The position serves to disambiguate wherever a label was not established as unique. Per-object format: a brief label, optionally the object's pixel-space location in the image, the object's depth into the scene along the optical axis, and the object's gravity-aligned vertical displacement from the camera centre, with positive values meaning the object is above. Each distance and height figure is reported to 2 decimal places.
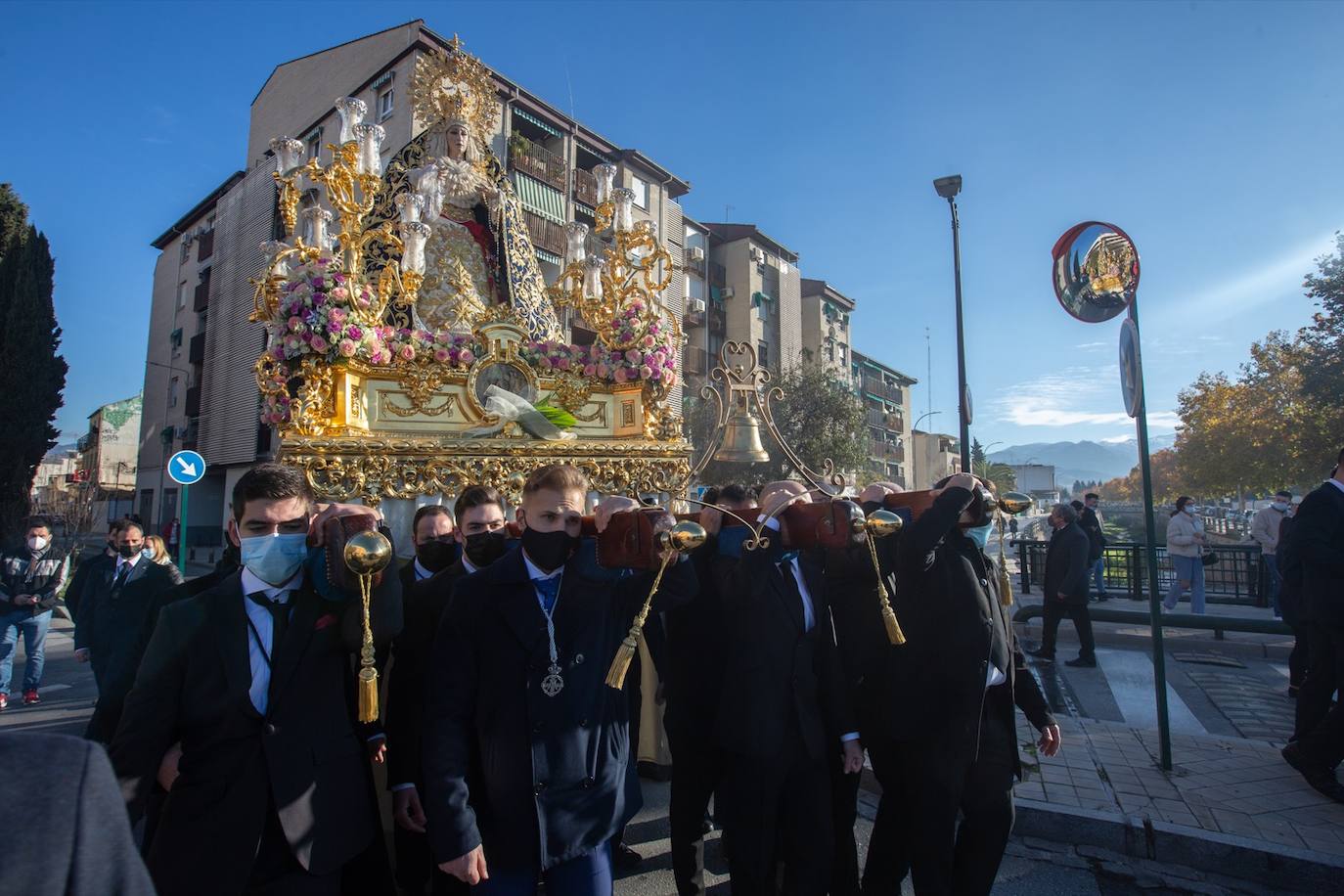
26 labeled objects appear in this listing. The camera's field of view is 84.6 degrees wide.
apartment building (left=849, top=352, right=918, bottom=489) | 50.78 +7.90
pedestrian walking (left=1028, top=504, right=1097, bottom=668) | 8.59 -0.75
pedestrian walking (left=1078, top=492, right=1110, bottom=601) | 11.04 -0.13
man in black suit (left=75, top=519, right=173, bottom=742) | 5.54 -0.77
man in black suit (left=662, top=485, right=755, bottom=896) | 3.44 -0.97
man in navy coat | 2.49 -0.73
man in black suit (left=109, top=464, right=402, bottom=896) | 2.17 -0.65
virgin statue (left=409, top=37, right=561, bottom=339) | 7.11 +2.97
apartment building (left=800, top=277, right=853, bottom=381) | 43.28 +11.48
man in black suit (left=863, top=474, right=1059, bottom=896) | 3.16 -0.85
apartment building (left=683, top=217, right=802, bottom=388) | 36.03 +11.22
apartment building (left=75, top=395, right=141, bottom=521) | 36.95 +3.18
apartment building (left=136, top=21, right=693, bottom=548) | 23.78 +10.88
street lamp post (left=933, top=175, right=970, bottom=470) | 11.23 +4.17
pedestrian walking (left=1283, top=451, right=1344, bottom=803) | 4.67 -0.73
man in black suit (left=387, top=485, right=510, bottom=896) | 2.84 -0.71
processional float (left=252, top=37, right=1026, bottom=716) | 5.64 +1.48
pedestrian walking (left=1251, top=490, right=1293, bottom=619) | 11.06 -0.10
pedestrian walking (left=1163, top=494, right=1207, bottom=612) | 11.48 -0.43
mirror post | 5.01 -0.61
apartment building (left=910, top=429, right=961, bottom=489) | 63.50 +5.44
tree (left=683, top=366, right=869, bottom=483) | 26.05 +3.34
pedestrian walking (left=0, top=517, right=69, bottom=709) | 7.74 -0.94
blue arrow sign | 10.55 +0.59
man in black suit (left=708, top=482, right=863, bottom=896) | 3.12 -0.90
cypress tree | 19.95 +4.21
